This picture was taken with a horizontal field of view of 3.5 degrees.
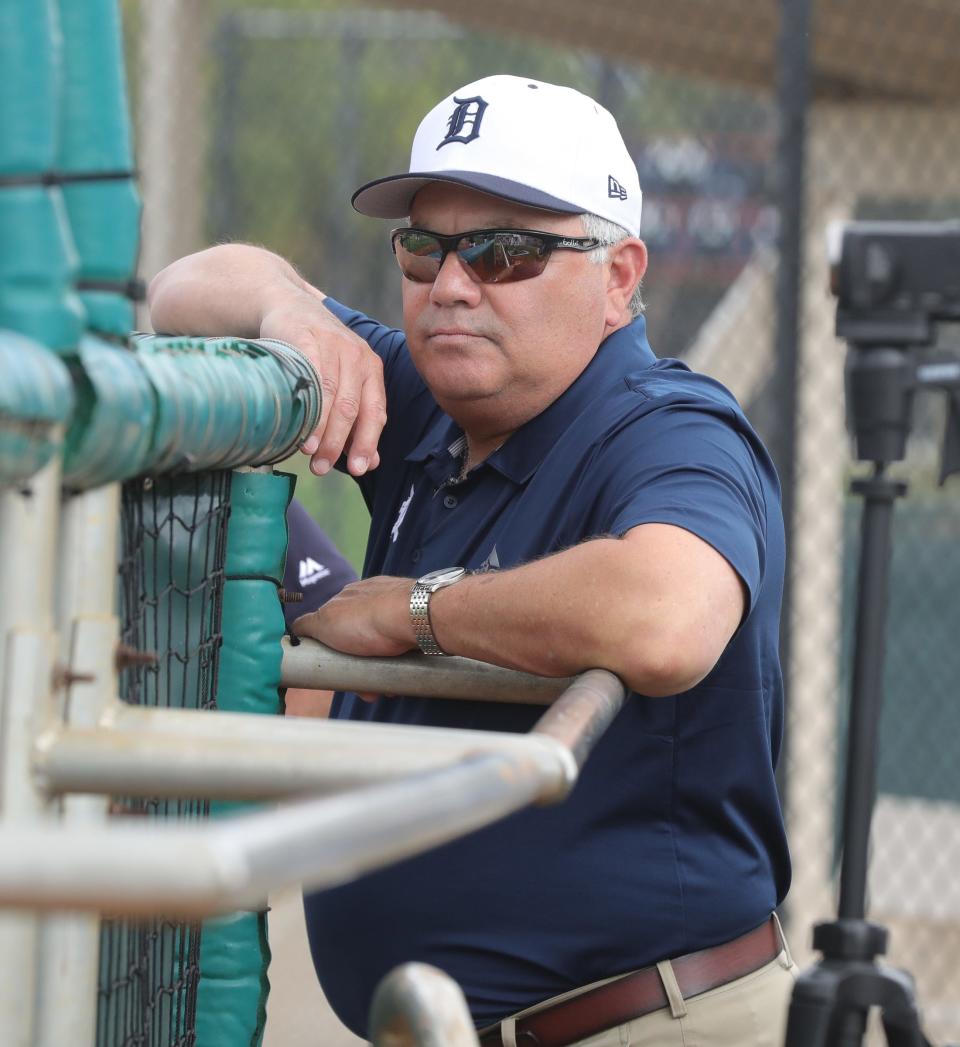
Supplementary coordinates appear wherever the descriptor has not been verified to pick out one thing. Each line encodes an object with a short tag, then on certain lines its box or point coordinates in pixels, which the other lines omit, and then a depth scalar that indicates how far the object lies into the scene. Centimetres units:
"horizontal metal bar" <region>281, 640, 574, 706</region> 1277
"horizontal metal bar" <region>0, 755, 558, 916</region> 860
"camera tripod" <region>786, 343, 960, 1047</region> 1265
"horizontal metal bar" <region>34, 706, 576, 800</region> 1233
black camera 1273
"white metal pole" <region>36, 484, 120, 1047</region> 1239
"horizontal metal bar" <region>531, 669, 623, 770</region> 1240
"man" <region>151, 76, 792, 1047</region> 1285
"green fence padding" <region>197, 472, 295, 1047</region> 1272
